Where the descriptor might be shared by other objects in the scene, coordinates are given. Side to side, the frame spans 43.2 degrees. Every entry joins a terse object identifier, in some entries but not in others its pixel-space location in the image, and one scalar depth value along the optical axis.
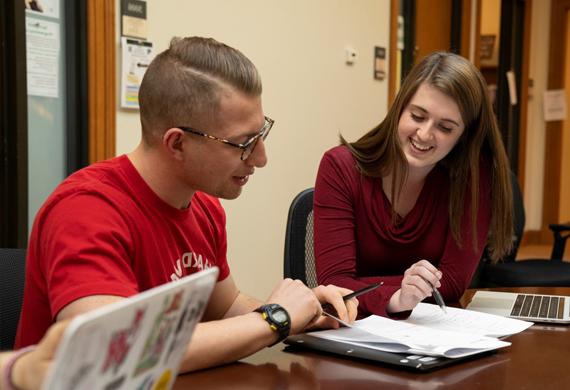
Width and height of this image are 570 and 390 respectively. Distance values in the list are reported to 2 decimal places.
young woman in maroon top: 1.90
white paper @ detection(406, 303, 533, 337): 1.39
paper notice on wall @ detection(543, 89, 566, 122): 7.02
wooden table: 1.04
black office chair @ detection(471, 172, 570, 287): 3.24
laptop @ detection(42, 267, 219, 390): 0.49
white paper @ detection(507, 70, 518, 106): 6.30
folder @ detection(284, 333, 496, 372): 1.12
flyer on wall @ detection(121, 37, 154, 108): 2.72
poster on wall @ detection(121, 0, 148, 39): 2.72
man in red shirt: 1.10
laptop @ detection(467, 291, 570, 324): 1.56
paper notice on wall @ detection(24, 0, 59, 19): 2.42
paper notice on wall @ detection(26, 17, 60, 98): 2.44
